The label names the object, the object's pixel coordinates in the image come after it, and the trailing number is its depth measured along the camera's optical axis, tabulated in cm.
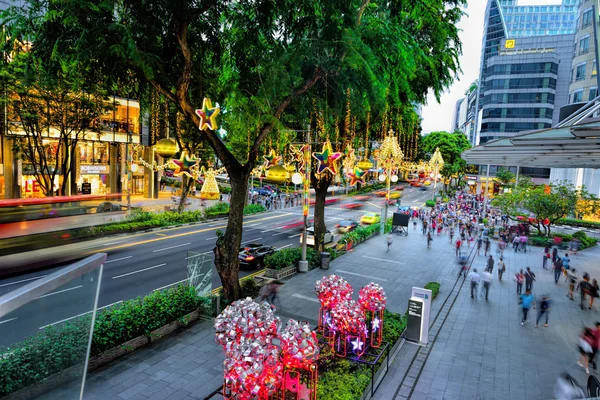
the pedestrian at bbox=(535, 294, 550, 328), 1344
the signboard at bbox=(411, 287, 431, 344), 1155
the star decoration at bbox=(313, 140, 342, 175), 1523
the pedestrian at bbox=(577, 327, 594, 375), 1046
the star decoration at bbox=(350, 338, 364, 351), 966
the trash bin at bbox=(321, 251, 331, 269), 1969
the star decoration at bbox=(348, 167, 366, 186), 1940
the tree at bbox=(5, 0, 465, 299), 991
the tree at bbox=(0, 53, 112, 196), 2114
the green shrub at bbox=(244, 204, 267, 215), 3922
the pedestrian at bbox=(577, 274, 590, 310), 1599
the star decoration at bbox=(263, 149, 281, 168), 1433
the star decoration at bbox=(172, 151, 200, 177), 1457
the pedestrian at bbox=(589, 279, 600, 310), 1569
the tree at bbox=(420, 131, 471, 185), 7194
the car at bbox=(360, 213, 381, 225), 3730
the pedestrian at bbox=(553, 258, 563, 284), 1951
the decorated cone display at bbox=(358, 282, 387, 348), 1052
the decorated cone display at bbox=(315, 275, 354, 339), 1026
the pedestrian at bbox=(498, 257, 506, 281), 1950
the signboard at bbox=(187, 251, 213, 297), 1312
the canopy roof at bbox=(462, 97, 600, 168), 844
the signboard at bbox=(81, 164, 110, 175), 3941
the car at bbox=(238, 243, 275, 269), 1933
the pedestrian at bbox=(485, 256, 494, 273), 1938
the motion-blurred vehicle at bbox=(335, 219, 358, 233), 3215
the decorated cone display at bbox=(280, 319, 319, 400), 703
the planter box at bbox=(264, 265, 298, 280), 1739
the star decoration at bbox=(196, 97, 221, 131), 1009
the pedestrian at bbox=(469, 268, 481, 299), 1670
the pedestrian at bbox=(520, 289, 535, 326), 1368
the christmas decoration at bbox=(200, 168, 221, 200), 1959
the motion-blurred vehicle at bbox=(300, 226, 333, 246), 2455
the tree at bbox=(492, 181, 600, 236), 2902
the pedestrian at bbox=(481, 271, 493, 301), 1641
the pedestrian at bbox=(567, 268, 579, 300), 1717
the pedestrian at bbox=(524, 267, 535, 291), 1612
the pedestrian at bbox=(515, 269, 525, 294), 1708
